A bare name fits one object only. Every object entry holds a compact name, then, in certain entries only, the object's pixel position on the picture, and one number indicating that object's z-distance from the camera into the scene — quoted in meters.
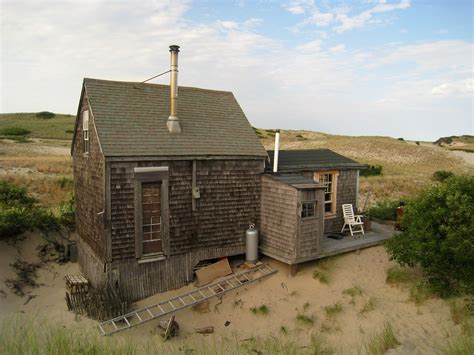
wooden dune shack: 11.35
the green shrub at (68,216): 16.70
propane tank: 13.29
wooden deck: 13.23
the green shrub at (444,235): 9.78
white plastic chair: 15.16
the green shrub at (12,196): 16.22
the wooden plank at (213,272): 12.73
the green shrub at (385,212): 17.91
